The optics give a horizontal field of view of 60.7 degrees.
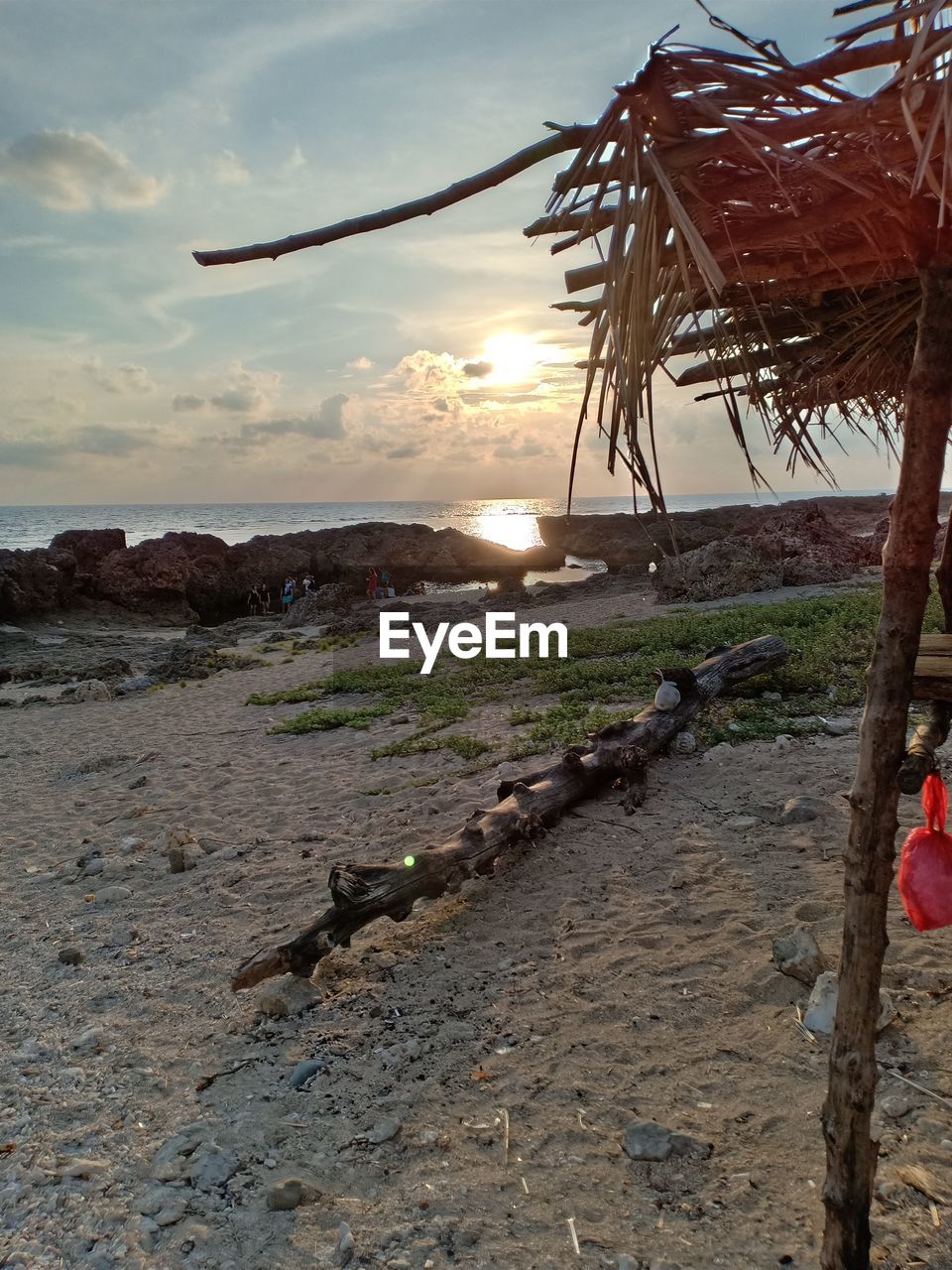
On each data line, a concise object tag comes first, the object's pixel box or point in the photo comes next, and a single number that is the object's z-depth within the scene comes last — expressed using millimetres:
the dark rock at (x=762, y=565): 19469
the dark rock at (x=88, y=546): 29641
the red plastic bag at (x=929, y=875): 2729
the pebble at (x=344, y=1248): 2818
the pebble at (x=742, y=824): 5871
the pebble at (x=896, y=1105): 3135
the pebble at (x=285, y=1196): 3068
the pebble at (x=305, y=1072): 3789
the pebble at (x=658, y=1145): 3098
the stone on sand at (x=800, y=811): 5848
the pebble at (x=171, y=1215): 3051
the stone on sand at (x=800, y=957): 4008
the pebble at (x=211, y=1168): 3225
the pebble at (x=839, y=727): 7406
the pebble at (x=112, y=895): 5996
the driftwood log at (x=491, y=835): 4539
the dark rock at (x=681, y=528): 34188
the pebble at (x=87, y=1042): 4199
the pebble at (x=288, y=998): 4359
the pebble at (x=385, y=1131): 3391
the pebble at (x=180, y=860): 6441
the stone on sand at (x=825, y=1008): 3613
